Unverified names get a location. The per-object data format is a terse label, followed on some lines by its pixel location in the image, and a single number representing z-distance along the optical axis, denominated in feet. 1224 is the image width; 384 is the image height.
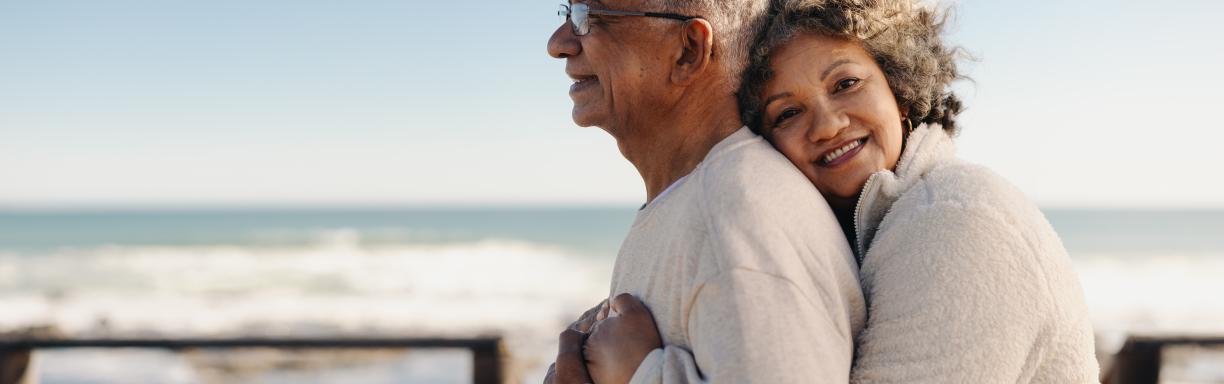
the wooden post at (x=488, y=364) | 11.23
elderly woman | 4.00
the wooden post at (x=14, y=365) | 11.32
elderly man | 3.68
